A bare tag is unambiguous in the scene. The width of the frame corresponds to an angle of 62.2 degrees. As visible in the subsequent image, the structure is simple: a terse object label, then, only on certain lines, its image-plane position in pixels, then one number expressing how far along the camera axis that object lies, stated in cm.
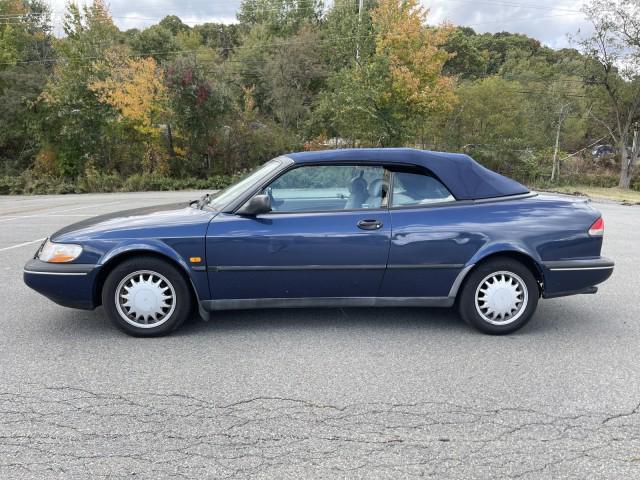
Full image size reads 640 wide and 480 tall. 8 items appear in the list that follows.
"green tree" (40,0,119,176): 2769
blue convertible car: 418
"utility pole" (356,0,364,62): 2928
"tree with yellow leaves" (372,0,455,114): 2598
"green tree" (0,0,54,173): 3069
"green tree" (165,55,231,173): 2627
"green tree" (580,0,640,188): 2705
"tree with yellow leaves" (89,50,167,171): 2656
